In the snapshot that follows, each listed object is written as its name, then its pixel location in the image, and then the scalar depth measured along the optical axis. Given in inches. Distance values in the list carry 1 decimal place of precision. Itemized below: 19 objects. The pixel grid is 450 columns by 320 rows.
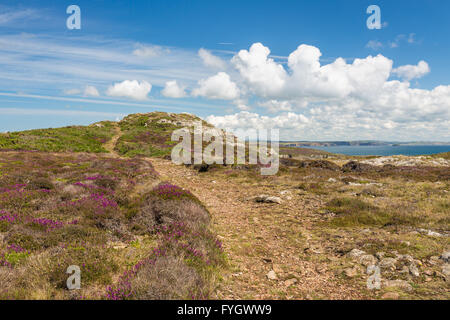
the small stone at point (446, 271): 208.0
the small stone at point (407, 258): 234.8
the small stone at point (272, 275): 232.1
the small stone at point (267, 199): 518.5
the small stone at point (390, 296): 186.2
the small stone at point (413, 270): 216.0
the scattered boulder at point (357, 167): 1049.5
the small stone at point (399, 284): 199.3
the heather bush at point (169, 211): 323.3
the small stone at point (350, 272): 230.2
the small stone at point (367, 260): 246.1
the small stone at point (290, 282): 220.8
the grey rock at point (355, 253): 263.9
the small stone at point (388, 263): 232.2
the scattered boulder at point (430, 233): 293.7
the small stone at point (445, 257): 233.5
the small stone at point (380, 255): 250.2
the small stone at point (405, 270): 221.9
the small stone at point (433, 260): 232.0
